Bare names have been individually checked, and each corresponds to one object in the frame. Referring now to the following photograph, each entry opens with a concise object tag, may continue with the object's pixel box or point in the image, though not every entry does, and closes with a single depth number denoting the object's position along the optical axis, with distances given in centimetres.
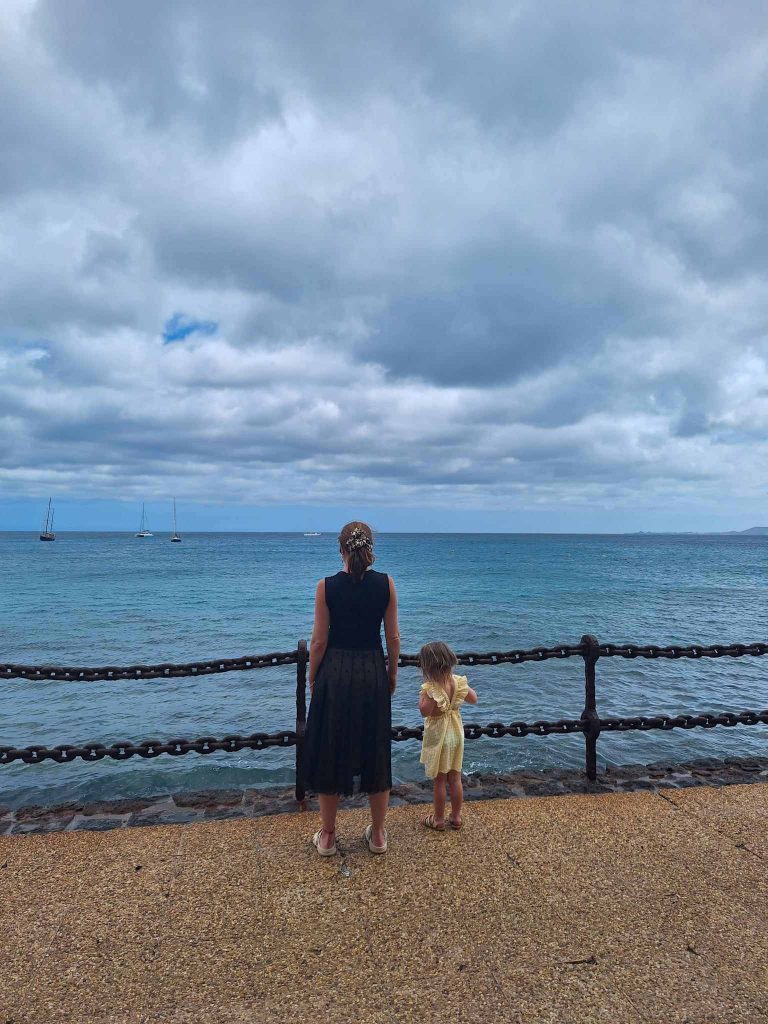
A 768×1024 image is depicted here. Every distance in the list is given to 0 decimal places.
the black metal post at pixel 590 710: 464
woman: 343
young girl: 383
